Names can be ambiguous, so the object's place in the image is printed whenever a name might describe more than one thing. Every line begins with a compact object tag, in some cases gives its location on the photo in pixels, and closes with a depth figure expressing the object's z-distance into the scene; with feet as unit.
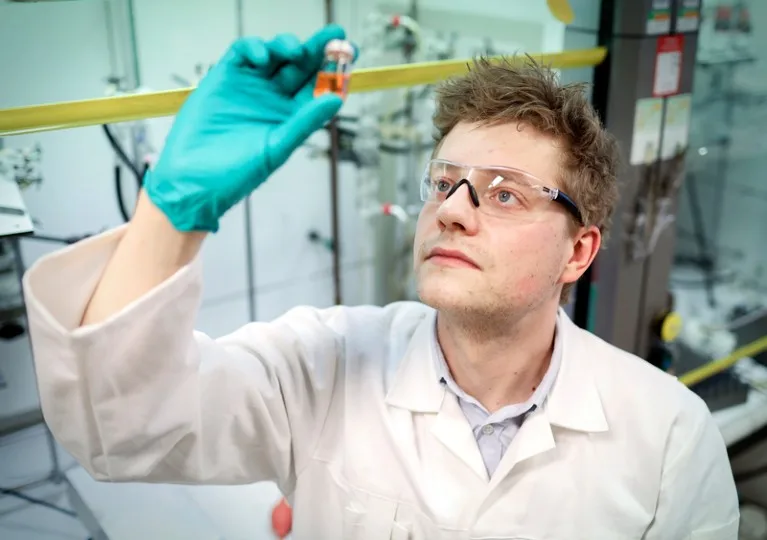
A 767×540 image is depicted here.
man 3.46
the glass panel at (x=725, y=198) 9.21
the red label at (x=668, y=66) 7.45
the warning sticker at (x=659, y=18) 7.22
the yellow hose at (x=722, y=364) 9.32
